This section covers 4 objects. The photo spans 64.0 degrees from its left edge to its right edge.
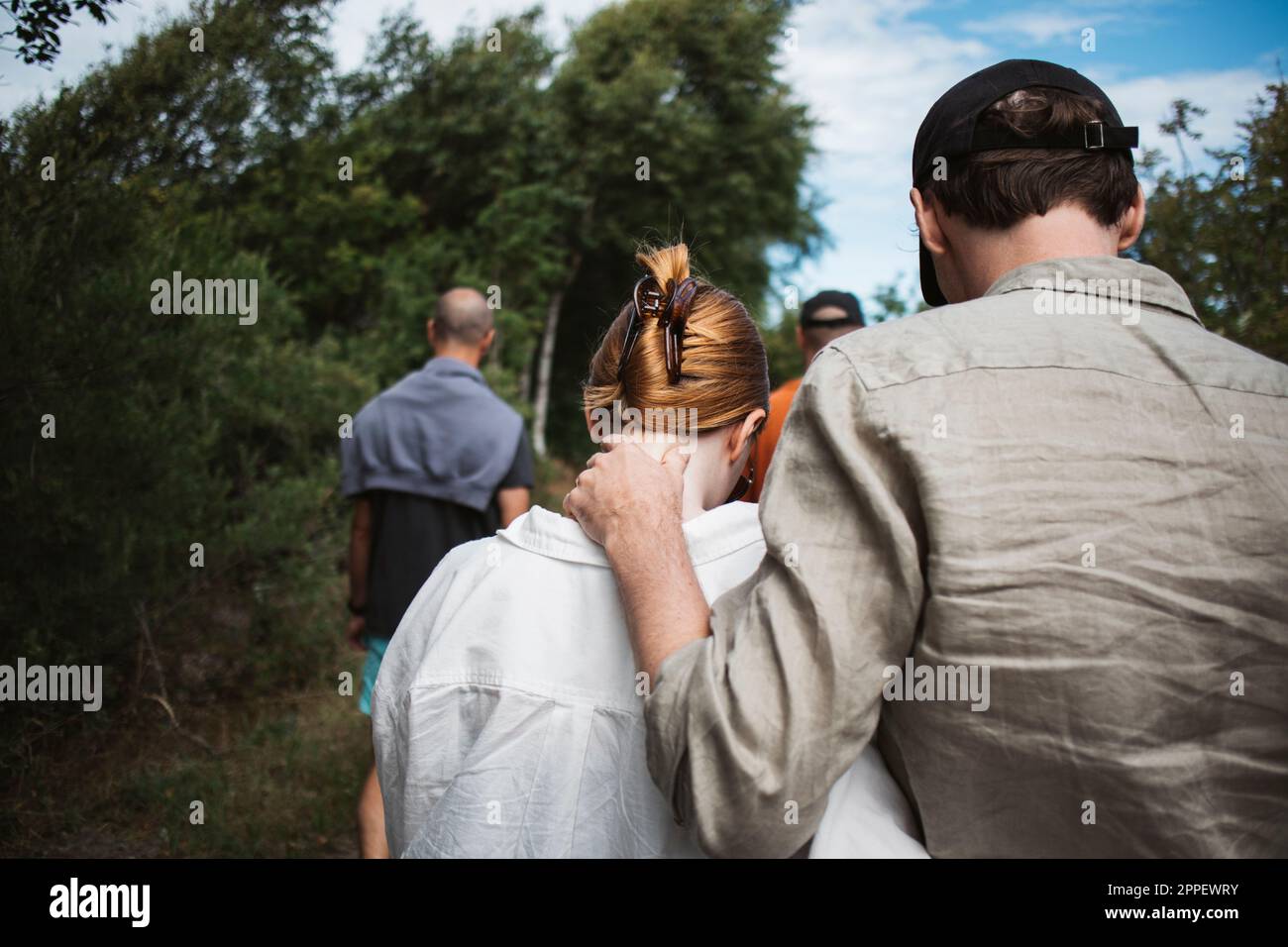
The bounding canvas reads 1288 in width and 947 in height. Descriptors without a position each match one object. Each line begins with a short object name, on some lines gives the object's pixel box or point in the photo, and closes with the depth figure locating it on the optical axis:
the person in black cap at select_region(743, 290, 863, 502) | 5.31
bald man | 4.32
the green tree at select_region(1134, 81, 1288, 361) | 3.48
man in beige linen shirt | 1.25
